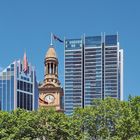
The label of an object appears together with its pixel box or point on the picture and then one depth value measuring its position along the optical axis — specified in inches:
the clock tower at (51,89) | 3885.3
